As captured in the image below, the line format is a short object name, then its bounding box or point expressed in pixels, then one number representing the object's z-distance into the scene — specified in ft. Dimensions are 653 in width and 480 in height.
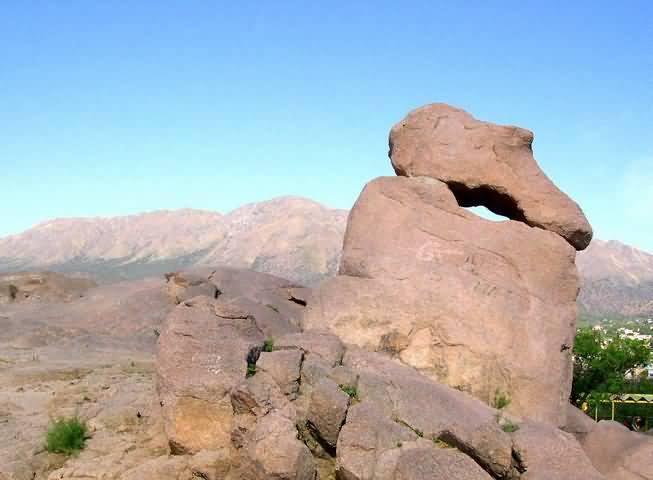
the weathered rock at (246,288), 71.41
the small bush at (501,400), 32.17
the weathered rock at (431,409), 24.22
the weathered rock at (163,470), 24.79
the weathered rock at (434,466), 22.24
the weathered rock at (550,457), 23.97
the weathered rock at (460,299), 32.86
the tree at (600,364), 98.83
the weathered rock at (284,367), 26.27
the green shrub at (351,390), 26.64
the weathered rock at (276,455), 22.95
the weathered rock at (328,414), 24.91
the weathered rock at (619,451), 30.25
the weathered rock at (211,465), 24.39
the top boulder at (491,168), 36.83
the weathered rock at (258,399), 24.80
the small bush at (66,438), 27.50
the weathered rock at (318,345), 29.30
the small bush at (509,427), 26.40
